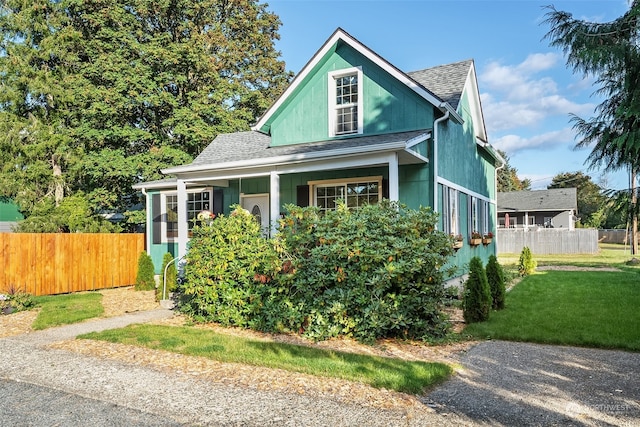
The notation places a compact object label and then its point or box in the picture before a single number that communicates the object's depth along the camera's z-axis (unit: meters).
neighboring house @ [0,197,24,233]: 25.69
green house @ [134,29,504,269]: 10.11
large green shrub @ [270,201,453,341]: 6.47
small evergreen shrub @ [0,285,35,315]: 9.39
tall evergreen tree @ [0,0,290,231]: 18.42
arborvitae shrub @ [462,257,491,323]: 7.62
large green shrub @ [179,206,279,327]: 7.51
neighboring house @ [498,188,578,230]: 36.91
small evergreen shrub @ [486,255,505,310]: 8.89
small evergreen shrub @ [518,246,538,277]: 15.48
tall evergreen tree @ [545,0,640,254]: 5.84
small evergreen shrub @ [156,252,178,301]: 11.35
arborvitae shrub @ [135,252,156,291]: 13.34
